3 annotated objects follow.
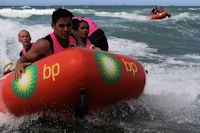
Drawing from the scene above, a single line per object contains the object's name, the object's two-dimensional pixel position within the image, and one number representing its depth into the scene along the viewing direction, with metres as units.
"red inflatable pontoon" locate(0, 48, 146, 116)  3.65
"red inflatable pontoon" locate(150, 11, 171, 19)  26.22
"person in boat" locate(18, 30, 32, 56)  5.14
